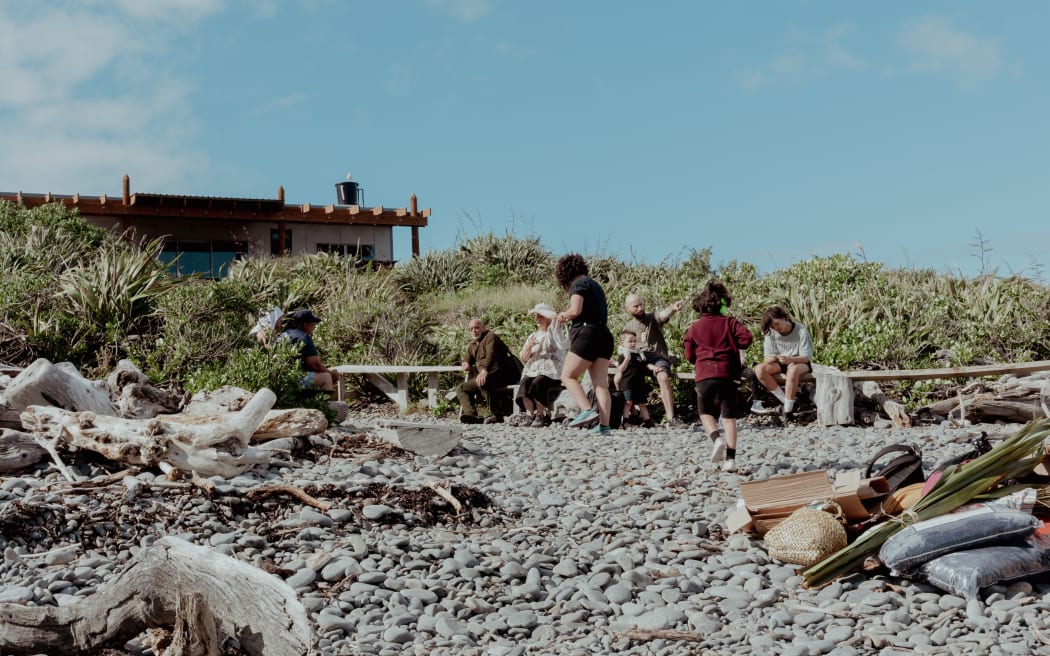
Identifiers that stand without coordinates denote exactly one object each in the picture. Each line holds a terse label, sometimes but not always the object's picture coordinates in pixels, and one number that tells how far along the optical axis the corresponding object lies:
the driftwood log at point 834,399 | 9.52
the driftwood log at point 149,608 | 3.29
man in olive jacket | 10.73
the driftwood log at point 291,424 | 6.70
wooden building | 24.75
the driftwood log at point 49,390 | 6.61
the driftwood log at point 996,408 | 9.51
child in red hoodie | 6.62
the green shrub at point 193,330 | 9.50
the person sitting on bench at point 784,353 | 9.67
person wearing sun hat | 10.14
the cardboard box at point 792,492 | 4.79
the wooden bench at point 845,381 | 9.52
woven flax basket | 4.39
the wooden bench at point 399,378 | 11.92
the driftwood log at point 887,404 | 9.53
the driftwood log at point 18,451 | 5.89
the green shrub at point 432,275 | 19.59
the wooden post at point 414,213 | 27.02
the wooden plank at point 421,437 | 7.01
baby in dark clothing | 9.79
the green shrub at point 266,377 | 8.26
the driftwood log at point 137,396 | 7.60
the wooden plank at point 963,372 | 9.53
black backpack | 5.04
